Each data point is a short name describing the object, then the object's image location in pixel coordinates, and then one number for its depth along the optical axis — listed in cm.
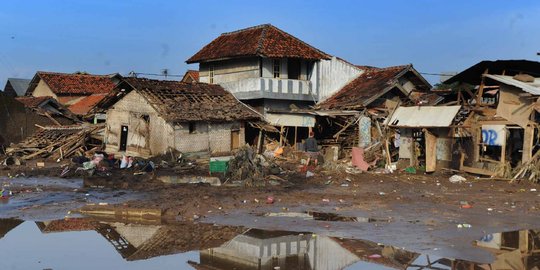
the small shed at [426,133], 1919
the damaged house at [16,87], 4959
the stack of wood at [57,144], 2741
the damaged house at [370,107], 2287
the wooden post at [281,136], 2736
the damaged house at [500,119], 1681
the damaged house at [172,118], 2489
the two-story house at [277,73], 2798
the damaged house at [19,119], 3131
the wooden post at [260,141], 2767
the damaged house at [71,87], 4100
